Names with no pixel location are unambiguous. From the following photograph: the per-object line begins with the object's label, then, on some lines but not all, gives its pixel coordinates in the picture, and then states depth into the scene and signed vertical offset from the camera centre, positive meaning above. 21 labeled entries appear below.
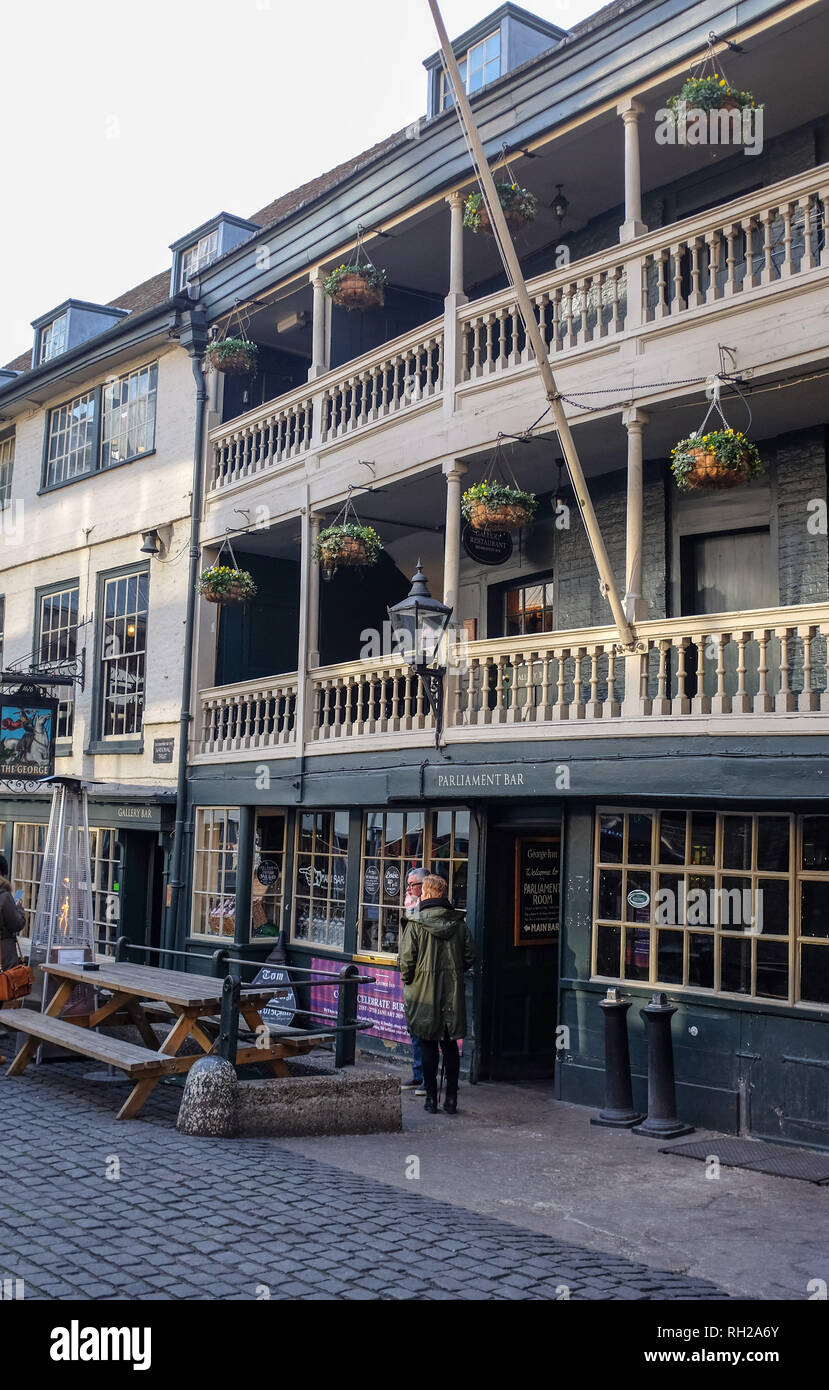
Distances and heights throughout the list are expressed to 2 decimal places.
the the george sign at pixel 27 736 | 17.06 +1.09
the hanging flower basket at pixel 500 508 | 10.46 +2.69
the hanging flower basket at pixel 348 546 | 12.01 +2.68
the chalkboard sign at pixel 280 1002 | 13.42 -1.94
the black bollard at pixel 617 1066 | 9.29 -1.76
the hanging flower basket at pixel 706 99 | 8.77 +5.19
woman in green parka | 9.53 -1.16
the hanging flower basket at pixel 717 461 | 8.62 +2.59
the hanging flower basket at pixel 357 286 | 12.41 +5.38
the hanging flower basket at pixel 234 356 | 14.80 +5.54
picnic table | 8.29 -1.55
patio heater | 10.73 -0.66
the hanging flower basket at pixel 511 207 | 10.90 +5.49
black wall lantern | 10.46 +1.66
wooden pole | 8.69 +3.51
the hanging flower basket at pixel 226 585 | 14.26 +2.70
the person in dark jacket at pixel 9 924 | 10.64 -0.93
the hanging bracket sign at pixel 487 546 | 11.72 +2.67
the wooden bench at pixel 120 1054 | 8.07 -1.58
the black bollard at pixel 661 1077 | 8.88 -1.77
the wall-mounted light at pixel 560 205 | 11.98 +6.06
